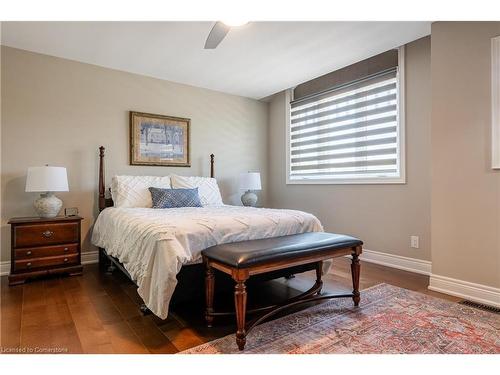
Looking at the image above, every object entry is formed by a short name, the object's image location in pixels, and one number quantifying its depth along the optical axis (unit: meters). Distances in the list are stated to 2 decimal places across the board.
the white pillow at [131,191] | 3.38
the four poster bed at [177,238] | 1.90
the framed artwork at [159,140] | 3.96
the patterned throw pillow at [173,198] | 3.38
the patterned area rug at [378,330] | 1.70
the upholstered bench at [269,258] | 1.73
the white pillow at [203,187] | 3.82
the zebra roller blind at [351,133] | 3.44
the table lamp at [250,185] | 4.52
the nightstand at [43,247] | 2.90
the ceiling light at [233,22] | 1.97
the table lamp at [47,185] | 2.97
